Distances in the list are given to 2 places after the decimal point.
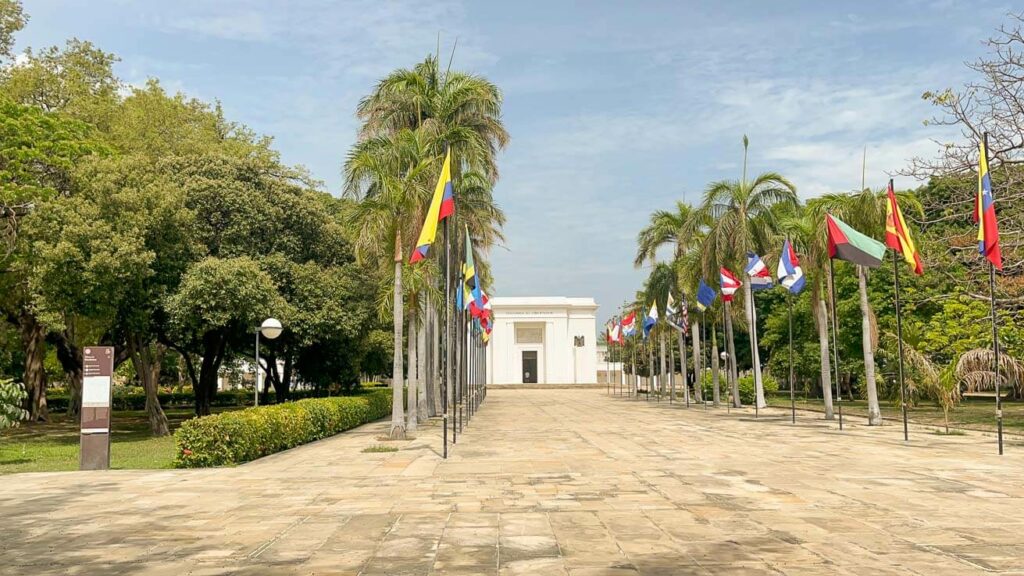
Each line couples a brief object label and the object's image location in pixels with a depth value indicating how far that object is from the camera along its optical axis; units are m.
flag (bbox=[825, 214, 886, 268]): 18.81
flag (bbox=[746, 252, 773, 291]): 26.36
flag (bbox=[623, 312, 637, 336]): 44.79
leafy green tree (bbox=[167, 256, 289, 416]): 22.80
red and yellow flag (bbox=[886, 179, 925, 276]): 18.52
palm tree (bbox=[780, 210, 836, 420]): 23.73
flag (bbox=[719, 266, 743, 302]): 28.23
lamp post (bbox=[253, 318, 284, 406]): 19.92
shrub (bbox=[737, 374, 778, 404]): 41.09
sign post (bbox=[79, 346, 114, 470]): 14.25
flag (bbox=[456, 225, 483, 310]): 21.55
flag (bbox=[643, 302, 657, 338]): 39.25
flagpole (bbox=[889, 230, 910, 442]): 18.74
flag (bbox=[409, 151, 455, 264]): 16.39
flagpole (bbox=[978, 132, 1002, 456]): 15.28
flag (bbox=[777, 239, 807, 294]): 22.98
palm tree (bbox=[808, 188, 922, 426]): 22.47
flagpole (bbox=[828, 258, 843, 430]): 21.86
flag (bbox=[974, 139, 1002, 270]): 16.03
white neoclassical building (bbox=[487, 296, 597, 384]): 79.31
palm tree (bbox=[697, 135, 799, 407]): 29.97
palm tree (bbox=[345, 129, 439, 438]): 19.42
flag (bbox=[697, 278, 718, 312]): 30.25
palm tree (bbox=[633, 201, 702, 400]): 33.84
